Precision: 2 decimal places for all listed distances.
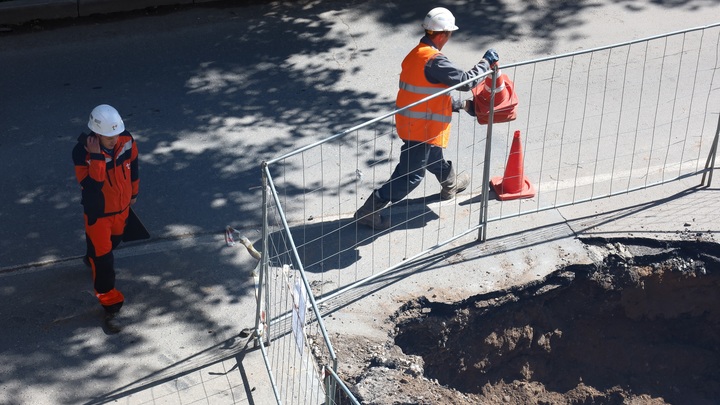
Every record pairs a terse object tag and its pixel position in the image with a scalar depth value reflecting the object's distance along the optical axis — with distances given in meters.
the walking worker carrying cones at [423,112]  6.98
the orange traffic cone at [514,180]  7.90
